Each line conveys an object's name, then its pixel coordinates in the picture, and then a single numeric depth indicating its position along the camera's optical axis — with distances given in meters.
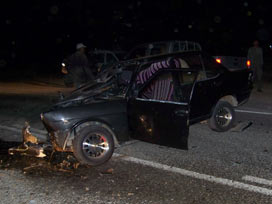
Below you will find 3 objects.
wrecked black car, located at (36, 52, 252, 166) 5.32
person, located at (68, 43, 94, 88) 9.97
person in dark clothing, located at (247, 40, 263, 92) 12.58
